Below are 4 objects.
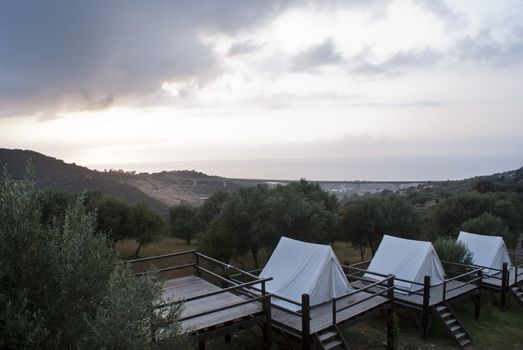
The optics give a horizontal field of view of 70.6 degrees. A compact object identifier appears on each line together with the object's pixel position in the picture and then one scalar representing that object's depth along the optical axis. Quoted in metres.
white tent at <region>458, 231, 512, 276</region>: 16.92
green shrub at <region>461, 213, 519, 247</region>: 21.32
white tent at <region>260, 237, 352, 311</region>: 11.18
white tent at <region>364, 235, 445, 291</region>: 13.63
